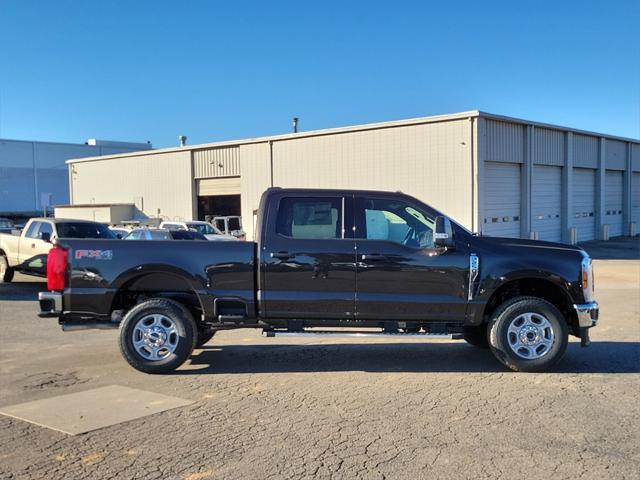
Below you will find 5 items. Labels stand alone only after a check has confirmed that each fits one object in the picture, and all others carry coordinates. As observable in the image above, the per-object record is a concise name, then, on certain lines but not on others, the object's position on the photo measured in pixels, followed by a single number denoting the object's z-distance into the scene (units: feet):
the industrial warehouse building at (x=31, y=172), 208.54
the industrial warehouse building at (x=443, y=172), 80.84
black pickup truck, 21.59
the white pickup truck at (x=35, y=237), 48.60
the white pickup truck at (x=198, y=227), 76.23
